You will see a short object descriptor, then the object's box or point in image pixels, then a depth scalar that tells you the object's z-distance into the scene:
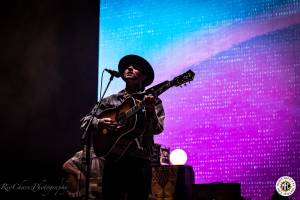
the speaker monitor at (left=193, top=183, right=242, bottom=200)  4.82
